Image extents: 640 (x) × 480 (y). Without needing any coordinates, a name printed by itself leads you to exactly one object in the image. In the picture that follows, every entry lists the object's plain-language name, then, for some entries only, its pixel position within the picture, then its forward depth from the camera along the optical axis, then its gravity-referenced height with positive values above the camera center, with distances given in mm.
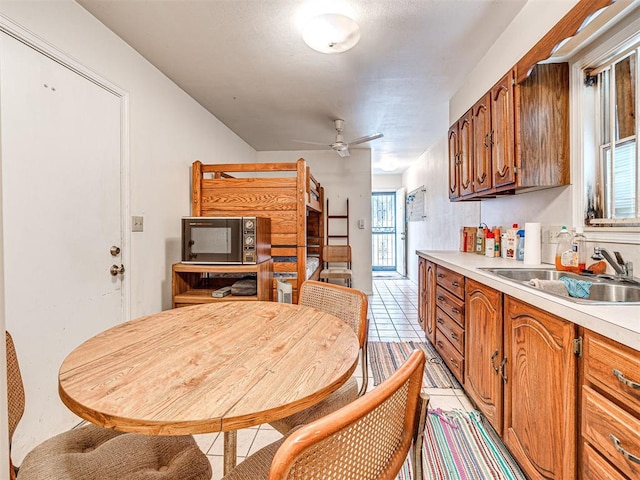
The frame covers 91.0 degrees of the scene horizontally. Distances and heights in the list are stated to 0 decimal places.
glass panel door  7672 +314
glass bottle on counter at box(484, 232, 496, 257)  2486 -53
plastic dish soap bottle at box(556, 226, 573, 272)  1673 -74
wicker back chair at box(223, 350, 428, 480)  462 -344
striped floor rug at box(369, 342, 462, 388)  2260 -1008
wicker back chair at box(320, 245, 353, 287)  4883 -251
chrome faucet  1383 -121
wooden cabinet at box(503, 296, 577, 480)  1045 -581
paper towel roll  1990 -30
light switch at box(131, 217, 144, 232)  2195 +112
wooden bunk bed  2680 +320
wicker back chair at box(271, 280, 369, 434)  1072 -359
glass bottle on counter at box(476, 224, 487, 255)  2696 -5
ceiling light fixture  1875 +1274
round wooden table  655 -349
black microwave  2312 -4
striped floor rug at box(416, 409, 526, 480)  1434 -1064
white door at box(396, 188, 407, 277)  7012 +108
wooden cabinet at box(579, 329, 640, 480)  807 -481
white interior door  1466 +120
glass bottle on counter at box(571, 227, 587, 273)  1646 -68
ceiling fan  3657 +1170
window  1492 +485
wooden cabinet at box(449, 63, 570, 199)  1823 +648
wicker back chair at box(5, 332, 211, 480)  821 -603
